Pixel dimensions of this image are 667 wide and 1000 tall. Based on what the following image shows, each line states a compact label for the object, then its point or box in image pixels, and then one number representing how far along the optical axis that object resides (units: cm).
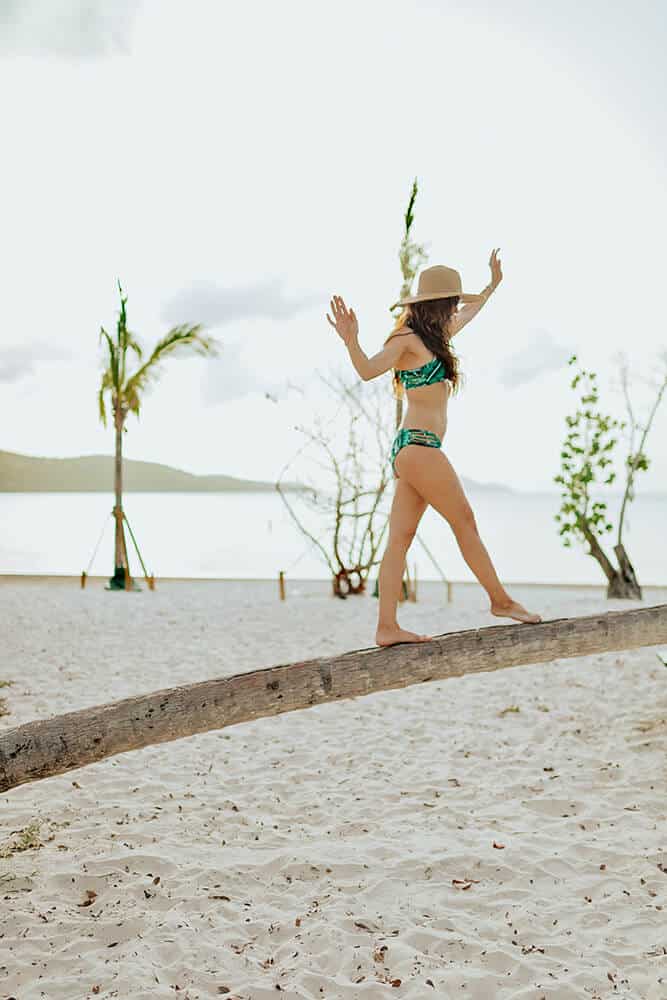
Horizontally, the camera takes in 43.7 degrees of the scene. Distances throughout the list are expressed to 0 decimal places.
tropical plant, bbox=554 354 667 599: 1096
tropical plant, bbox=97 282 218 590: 1109
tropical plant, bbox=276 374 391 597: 1020
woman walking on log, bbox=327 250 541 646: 254
